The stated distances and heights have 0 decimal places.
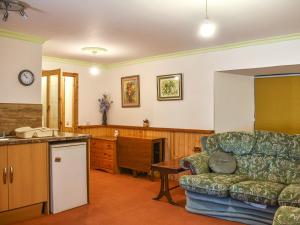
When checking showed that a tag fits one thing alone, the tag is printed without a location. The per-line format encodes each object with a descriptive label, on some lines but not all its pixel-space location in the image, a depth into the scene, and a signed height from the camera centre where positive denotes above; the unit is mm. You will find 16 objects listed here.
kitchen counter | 3368 -270
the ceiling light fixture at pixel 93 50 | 4890 +1117
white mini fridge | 3701 -758
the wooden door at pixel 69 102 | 6305 +316
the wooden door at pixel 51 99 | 5404 +327
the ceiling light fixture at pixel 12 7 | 2905 +1113
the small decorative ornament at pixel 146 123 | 5949 -129
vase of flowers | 6750 +264
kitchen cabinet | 3355 -685
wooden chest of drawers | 5910 -759
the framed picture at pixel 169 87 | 5381 +547
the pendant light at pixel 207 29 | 2858 +851
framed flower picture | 6143 +543
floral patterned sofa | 3188 -760
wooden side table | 4019 -743
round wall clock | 4230 +565
